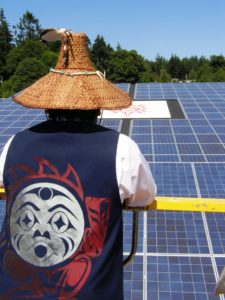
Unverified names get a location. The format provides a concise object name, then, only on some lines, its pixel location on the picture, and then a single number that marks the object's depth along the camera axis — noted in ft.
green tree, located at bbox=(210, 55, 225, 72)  183.83
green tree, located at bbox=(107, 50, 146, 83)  153.99
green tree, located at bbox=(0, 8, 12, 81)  166.30
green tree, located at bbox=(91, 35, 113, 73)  182.39
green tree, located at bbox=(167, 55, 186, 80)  247.70
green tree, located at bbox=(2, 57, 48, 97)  109.60
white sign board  35.04
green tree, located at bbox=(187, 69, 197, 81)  200.34
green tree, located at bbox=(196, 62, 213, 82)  150.41
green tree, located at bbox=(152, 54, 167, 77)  239.30
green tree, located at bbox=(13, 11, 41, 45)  179.01
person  5.83
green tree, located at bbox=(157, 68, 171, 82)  168.92
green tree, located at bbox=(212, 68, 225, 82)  142.00
